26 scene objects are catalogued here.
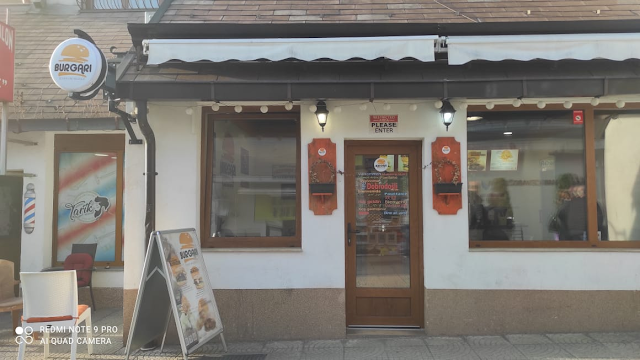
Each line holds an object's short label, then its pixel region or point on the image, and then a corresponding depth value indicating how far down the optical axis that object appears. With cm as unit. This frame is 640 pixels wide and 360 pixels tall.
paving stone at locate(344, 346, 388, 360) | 454
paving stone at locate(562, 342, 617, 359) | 444
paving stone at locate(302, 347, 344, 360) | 455
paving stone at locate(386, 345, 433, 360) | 450
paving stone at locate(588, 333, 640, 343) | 484
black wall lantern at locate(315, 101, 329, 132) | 500
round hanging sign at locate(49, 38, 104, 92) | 441
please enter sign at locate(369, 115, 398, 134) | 526
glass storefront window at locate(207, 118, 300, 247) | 545
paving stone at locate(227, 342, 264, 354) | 479
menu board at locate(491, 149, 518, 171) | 551
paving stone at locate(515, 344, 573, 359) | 445
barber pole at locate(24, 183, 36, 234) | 687
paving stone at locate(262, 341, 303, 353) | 482
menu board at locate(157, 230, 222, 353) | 422
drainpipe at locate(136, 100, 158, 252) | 498
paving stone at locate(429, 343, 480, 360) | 448
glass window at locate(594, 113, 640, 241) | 544
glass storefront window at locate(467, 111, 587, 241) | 541
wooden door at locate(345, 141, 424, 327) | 538
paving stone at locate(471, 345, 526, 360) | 444
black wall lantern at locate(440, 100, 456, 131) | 492
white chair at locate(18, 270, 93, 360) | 427
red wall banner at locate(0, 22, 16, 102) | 616
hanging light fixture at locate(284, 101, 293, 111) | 512
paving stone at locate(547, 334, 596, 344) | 485
